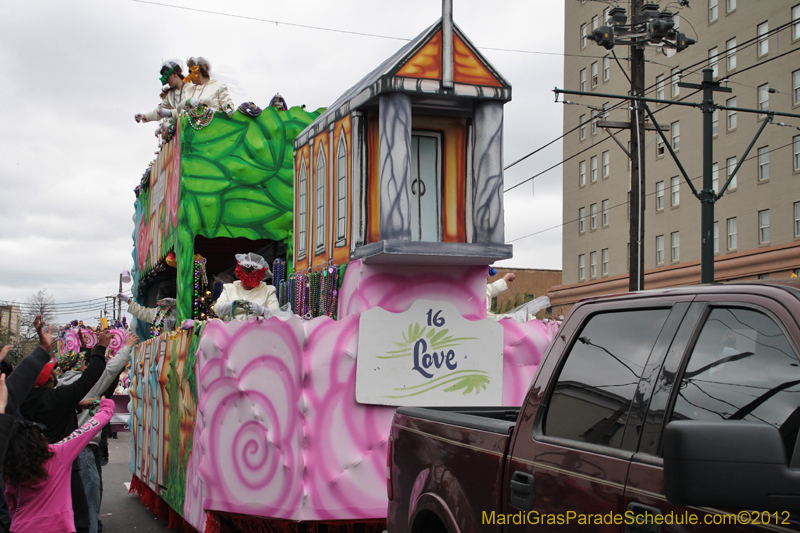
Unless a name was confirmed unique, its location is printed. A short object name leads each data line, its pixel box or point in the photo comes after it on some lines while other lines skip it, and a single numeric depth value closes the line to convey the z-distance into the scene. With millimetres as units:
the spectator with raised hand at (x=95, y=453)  7668
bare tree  68375
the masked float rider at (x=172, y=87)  13156
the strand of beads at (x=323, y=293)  8604
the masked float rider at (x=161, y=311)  12836
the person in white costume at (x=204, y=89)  11820
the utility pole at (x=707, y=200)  14203
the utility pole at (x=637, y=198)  17031
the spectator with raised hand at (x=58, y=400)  6410
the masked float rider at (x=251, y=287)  9828
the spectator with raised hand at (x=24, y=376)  5117
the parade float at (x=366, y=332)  7363
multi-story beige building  31250
